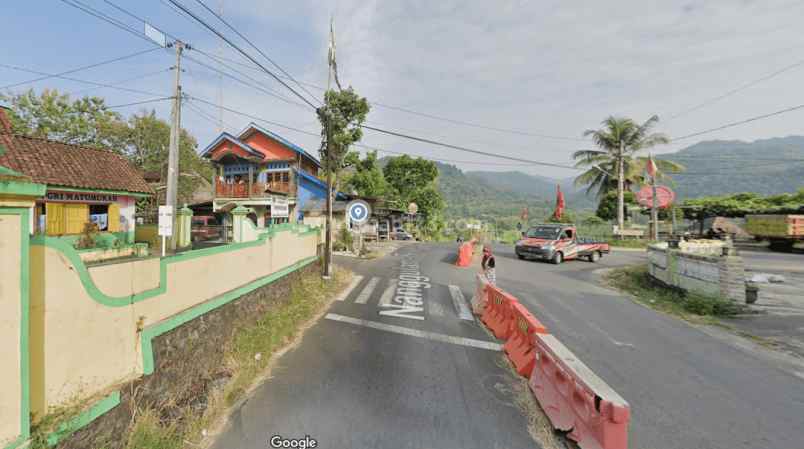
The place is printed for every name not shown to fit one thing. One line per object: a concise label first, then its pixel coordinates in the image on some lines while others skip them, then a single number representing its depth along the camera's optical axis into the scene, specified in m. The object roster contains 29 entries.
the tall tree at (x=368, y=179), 34.66
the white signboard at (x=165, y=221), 6.57
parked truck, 18.95
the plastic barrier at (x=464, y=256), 15.81
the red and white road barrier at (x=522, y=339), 4.83
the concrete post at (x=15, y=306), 2.29
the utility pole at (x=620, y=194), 27.91
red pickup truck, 15.87
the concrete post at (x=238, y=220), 10.73
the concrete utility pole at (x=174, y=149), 12.38
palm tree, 28.83
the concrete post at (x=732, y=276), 7.70
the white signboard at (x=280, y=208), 9.99
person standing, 8.51
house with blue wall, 23.30
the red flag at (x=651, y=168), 14.32
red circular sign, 15.79
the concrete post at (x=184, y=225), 14.86
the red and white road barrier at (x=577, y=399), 2.90
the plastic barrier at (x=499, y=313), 6.21
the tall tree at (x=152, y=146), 27.28
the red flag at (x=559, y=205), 32.28
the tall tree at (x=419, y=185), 41.19
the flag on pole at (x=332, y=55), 12.27
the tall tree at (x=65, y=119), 21.02
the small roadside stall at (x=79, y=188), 11.38
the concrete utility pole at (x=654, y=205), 14.04
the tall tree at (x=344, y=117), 23.61
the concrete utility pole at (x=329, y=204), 11.85
